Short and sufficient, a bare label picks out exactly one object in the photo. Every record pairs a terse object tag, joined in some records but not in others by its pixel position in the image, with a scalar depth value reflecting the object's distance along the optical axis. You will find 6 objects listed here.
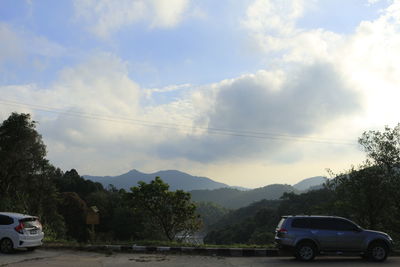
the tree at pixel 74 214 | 48.66
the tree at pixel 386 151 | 21.06
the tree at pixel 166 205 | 30.94
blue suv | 13.83
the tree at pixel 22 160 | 29.44
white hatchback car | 13.82
